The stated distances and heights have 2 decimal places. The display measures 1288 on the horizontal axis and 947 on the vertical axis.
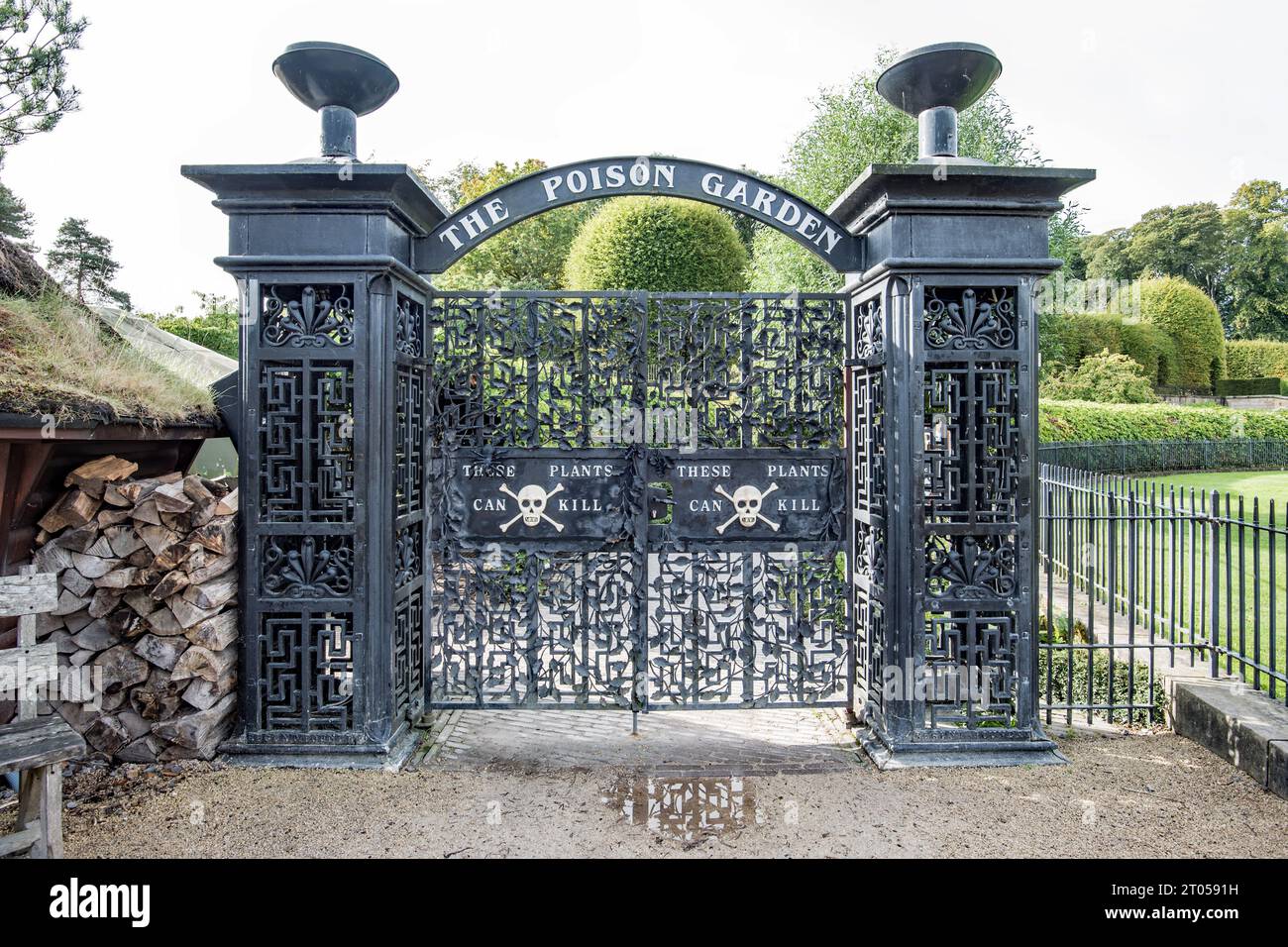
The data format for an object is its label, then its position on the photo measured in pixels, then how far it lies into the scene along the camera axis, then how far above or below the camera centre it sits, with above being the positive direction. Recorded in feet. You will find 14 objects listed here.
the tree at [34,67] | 20.66 +11.50
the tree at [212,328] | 43.60 +8.97
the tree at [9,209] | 30.99 +12.29
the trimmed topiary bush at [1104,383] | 74.64 +9.13
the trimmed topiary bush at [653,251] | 47.65 +14.58
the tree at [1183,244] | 134.92 +41.99
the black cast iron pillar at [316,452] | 13.76 +0.48
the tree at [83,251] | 73.26 +25.31
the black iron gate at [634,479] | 15.38 -0.09
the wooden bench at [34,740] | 10.02 -3.60
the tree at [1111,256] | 140.46 +41.45
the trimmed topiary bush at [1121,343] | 88.38 +16.98
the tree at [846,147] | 39.93 +18.14
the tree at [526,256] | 60.64 +18.56
